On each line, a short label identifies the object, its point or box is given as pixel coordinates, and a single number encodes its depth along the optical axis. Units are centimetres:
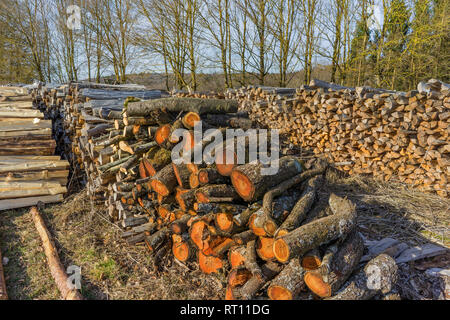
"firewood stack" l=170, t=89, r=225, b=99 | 983
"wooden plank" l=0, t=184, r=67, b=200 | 499
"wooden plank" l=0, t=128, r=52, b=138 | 562
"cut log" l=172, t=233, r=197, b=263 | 333
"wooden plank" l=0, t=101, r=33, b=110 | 687
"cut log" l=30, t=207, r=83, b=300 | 293
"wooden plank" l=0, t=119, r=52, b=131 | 576
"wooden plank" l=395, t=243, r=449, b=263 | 295
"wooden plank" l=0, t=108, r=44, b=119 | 621
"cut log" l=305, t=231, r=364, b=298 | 221
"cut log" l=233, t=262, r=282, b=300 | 251
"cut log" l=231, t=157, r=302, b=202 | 290
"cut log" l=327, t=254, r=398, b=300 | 223
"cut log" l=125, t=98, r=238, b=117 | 404
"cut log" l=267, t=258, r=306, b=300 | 228
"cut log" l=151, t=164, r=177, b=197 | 360
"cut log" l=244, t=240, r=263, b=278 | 256
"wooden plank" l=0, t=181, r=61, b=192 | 502
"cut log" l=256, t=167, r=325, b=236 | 266
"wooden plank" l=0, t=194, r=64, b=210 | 493
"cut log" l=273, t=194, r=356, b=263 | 230
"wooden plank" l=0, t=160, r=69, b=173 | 521
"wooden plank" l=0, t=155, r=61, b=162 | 541
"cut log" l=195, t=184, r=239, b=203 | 310
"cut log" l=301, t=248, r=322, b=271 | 238
